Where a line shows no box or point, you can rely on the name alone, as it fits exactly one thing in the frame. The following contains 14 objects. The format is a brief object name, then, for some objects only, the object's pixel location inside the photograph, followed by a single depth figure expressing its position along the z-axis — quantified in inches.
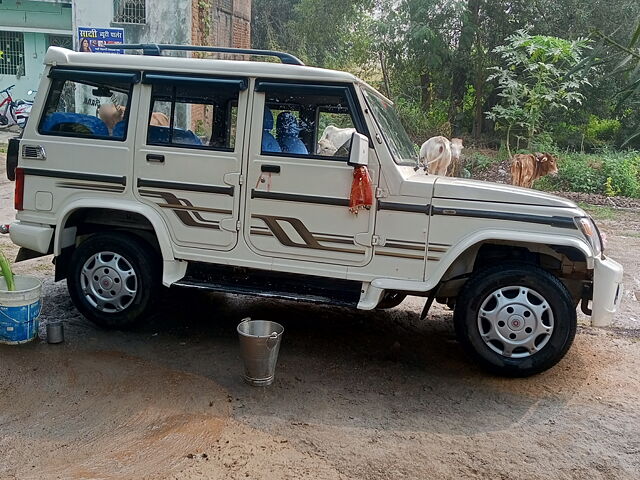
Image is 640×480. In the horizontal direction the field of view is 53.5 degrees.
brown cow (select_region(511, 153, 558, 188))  464.4
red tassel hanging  179.0
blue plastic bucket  191.6
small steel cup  199.5
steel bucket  169.3
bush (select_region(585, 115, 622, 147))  757.3
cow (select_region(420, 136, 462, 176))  398.9
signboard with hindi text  524.1
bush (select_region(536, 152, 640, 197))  553.6
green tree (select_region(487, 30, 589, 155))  577.0
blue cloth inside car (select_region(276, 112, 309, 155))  195.8
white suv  179.9
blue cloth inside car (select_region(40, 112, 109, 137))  204.1
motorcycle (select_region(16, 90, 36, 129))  815.1
